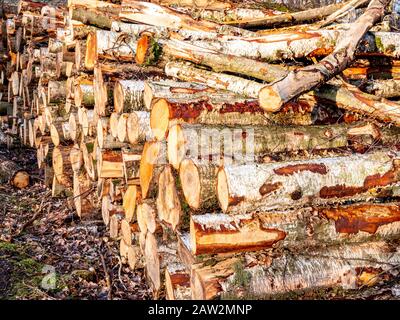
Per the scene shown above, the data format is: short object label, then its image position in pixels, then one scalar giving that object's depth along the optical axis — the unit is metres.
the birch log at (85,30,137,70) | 5.70
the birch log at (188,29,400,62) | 5.04
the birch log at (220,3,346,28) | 7.20
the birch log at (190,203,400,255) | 3.33
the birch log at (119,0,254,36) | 6.43
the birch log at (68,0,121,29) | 6.46
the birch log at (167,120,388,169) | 3.79
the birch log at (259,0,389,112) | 3.61
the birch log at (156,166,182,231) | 3.92
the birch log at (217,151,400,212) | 3.32
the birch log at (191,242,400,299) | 3.29
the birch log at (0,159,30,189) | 8.46
